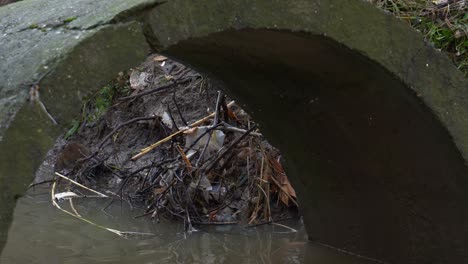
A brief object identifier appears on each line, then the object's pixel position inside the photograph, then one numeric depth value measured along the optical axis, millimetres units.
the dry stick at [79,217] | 4989
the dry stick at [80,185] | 6086
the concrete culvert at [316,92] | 2293
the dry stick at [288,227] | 4973
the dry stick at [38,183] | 6411
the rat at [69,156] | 6625
